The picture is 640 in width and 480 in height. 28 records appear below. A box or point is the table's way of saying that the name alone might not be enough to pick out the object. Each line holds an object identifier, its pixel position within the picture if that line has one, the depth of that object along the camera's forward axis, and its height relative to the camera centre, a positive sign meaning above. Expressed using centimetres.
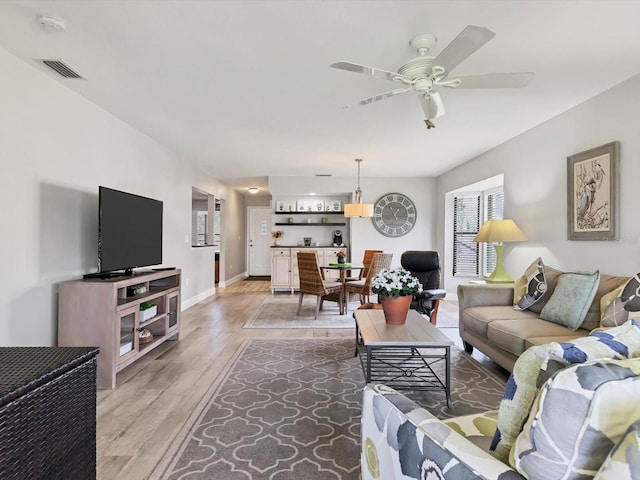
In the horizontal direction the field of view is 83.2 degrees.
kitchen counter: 757 -14
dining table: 529 -61
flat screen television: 294 +6
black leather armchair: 456 -34
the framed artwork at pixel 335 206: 778 +73
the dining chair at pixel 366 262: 586 -39
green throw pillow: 262 -44
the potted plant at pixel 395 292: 273 -40
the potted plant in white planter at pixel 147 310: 322 -67
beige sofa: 254 -64
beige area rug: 466 -110
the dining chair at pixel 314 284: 497 -64
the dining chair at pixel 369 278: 504 -54
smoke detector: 201 +122
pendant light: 578 +48
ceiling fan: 197 +97
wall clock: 718 +51
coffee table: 235 -93
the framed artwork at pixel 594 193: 293 +42
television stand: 269 -64
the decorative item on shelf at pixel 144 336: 326 -90
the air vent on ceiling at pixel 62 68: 253 +123
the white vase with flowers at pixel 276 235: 765 +9
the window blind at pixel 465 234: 654 +12
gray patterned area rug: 176 -111
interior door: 1014 -4
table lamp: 405 +6
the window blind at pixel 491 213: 592 +48
